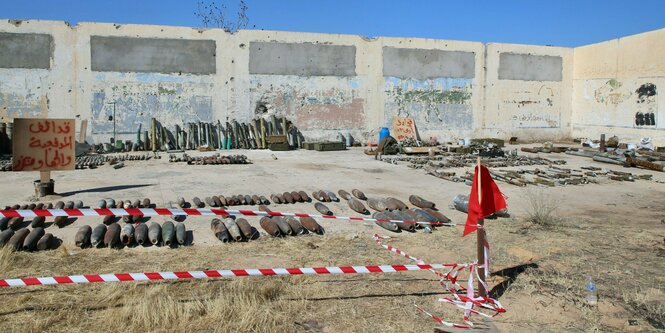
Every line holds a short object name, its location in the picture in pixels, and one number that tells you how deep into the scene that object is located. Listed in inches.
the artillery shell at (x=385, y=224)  270.1
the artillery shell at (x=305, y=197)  341.1
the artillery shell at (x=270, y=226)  255.3
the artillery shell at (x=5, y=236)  221.9
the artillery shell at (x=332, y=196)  345.4
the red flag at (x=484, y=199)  167.2
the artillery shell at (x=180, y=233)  237.1
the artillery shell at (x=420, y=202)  329.7
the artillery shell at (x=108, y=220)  265.4
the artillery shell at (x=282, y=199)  334.3
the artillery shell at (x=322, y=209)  311.6
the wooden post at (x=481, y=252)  166.6
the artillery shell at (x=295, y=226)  259.9
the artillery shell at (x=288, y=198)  336.6
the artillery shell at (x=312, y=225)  264.7
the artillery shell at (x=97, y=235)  230.2
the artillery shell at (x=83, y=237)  228.6
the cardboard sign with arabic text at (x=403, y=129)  807.7
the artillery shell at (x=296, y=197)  340.3
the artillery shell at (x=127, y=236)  233.5
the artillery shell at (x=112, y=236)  229.5
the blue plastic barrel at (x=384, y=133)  731.4
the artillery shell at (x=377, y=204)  322.3
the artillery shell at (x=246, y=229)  247.2
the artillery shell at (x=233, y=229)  245.9
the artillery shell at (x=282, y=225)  258.7
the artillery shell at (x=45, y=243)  222.4
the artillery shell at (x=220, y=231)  244.6
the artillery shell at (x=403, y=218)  269.8
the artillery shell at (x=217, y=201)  322.2
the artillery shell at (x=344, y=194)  353.2
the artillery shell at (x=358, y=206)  318.3
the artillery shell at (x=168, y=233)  234.5
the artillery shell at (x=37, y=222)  252.9
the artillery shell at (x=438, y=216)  291.9
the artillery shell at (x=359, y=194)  355.3
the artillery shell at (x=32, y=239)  220.5
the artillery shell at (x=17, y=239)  217.8
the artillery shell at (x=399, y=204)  320.2
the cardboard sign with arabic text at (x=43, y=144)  339.3
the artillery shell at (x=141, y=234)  234.1
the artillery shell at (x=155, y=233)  233.3
